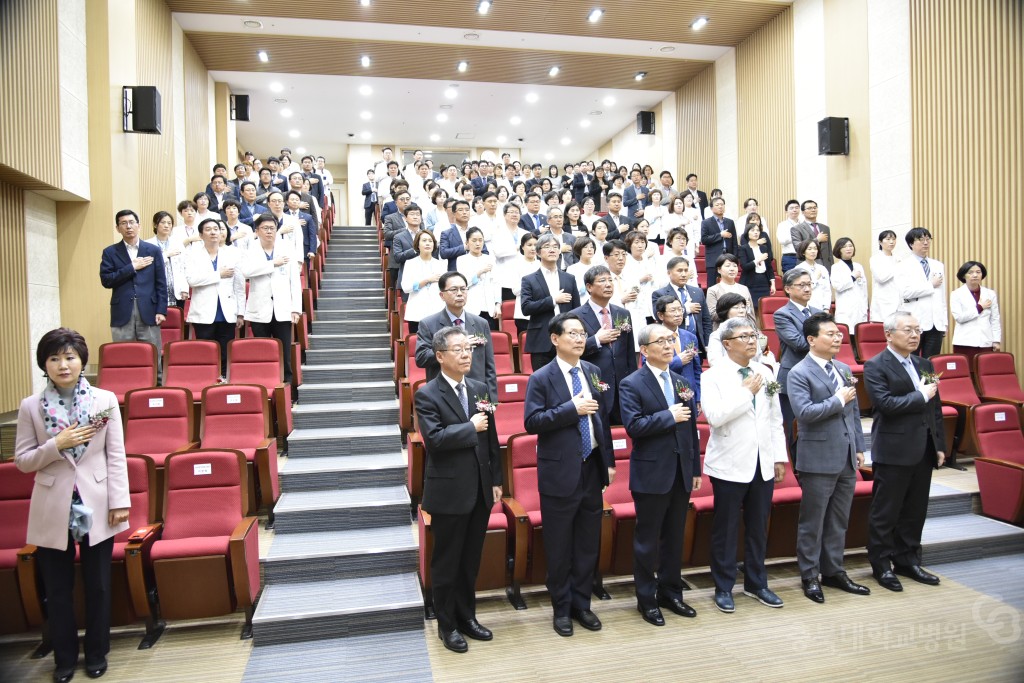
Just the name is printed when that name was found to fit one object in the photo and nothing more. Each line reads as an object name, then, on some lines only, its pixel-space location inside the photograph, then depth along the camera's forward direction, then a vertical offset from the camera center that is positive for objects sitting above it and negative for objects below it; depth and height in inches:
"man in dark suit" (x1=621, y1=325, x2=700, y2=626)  107.8 -21.6
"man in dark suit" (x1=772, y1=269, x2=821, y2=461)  140.2 +3.2
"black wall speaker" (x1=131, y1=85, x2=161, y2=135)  224.5 +87.2
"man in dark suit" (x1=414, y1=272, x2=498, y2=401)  126.4 +2.8
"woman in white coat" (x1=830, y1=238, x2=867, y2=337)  211.9 +15.7
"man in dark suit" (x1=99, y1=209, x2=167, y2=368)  169.3 +18.7
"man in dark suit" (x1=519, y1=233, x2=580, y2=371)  150.6 +11.1
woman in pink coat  94.6 -21.0
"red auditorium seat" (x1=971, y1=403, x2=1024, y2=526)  142.9 -31.2
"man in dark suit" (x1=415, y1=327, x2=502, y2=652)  99.6 -21.1
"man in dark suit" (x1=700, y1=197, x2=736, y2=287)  255.9 +39.9
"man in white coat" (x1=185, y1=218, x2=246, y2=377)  182.7 +18.4
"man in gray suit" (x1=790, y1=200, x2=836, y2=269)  245.1 +40.3
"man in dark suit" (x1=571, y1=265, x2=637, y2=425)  133.2 +1.3
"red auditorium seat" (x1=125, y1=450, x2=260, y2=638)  104.9 -33.7
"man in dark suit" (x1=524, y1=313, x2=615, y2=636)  104.7 -21.5
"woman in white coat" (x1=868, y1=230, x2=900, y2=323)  204.2 +17.1
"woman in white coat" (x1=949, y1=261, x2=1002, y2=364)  191.6 +5.6
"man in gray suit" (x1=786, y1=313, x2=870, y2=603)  117.8 -22.3
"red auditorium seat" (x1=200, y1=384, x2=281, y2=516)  140.8 -15.7
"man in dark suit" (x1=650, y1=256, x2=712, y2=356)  149.3 +9.9
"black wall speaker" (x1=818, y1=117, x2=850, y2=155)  266.8 +84.3
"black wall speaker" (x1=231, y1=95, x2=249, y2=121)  410.9 +157.5
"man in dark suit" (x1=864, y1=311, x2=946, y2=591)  122.6 -22.4
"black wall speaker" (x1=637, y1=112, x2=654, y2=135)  460.8 +158.2
